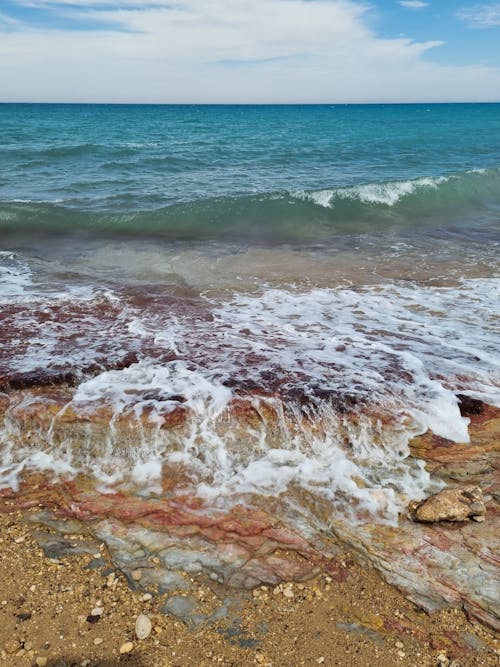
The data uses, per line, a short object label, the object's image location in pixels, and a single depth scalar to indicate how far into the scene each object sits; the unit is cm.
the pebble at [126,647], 313
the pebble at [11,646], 310
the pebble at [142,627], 323
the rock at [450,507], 412
